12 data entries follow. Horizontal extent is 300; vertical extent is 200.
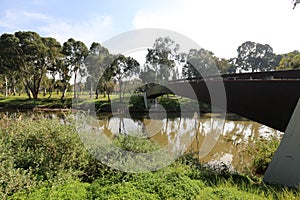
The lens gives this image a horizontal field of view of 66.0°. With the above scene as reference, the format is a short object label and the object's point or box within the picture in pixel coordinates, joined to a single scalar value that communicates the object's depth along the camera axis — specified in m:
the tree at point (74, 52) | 25.95
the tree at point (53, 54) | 26.46
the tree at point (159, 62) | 27.22
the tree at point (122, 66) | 24.81
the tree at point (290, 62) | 20.88
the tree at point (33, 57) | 24.73
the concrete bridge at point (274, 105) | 4.49
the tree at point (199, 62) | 29.68
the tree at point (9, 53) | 24.06
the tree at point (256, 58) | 47.47
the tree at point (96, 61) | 25.20
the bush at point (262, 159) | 6.17
